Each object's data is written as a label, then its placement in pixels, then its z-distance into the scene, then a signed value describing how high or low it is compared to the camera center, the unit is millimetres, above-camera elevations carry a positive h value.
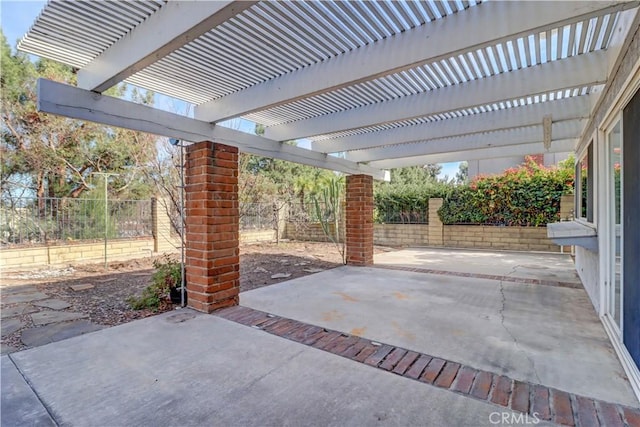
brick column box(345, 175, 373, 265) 6957 -110
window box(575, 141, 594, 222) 4645 +503
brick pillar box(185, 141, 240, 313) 3764 -133
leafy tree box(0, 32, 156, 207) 9055 +2189
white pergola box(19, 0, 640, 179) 2805 +1787
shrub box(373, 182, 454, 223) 11260 +520
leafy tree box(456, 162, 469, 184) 23817 +3350
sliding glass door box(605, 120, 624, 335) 2844 -96
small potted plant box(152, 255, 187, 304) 4145 -863
